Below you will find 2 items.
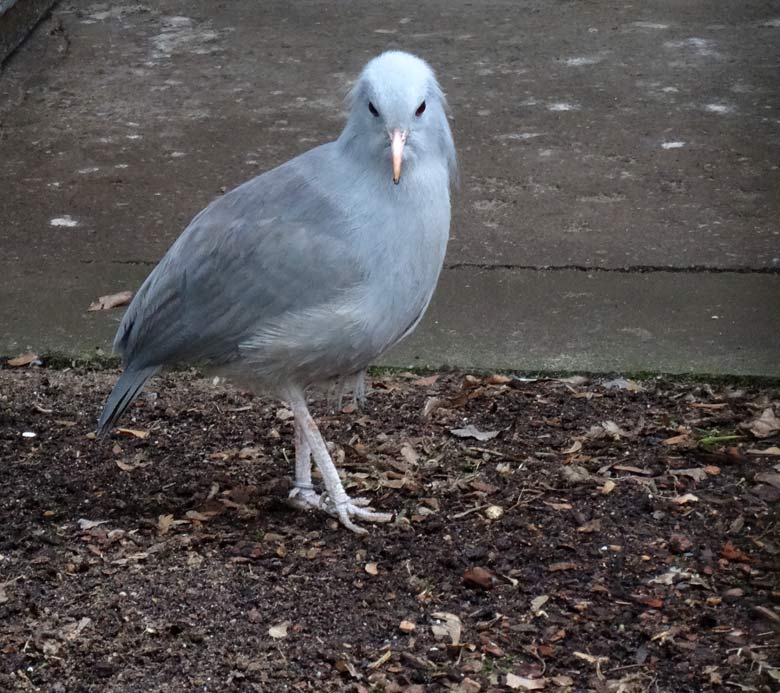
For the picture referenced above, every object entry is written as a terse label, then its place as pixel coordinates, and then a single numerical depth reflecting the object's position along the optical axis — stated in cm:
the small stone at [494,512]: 406
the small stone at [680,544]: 384
